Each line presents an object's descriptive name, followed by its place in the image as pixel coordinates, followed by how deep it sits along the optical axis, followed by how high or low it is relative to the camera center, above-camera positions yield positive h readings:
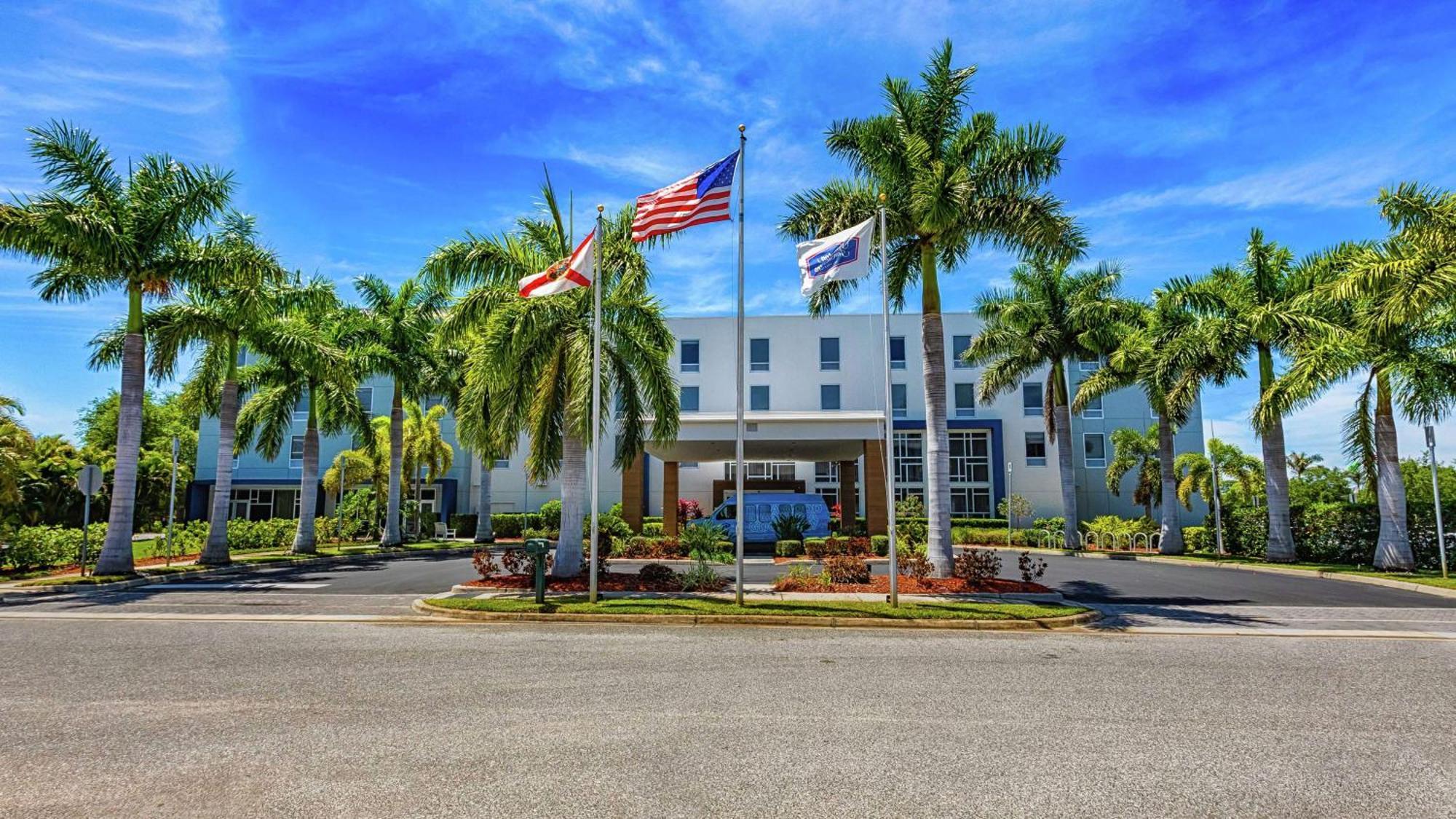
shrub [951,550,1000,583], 15.78 -1.21
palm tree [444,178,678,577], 15.55 +2.88
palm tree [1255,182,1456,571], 17.20 +3.96
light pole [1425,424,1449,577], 17.55 +0.33
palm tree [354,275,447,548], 30.53 +6.58
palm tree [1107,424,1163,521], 37.31 +1.91
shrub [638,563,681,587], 15.95 -1.37
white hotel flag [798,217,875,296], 12.91 +4.00
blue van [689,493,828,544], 28.48 -0.24
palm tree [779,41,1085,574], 15.88 +6.42
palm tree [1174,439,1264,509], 34.38 +1.37
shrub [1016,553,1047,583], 16.23 -1.31
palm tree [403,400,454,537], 36.97 +2.93
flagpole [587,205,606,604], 13.45 +2.21
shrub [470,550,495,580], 17.17 -1.20
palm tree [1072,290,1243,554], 25.55 +4.56
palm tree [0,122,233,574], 17.64 +6.10
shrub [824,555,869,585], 16.44 -1.32
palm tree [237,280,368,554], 24.92 +4.31
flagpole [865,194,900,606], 12.60 +0.60
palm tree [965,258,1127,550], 30.14 +6.66
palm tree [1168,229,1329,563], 23.12 +5.57
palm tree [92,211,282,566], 20.00 +4.98
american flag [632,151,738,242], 12.82 +4.83
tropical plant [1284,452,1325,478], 80.25 +4.11
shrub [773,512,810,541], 27.88 -0.69
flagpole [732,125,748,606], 12.83 -0.06
